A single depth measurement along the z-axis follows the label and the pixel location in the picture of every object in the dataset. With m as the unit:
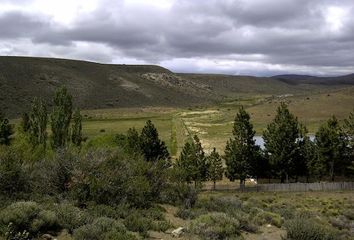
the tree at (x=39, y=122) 53.28
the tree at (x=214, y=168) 54.95
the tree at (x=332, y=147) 55.47
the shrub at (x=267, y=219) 17.76
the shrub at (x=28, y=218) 12.20
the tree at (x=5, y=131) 63.34
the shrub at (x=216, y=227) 13.99
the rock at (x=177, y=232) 14.14
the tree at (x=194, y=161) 53.08
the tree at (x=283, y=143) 56.22
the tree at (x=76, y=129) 53.12
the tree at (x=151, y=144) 59.91
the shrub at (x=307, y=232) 14.42
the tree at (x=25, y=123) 66.45
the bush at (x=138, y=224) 13.83
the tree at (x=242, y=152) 54.81
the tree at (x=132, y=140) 55.41
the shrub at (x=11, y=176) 15.91
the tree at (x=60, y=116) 49.97
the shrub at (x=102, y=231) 11.83
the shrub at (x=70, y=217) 13.18
